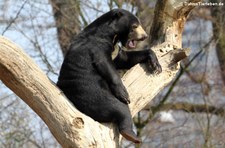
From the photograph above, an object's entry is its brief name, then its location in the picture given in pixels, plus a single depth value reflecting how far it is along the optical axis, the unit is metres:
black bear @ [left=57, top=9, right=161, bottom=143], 11.34
